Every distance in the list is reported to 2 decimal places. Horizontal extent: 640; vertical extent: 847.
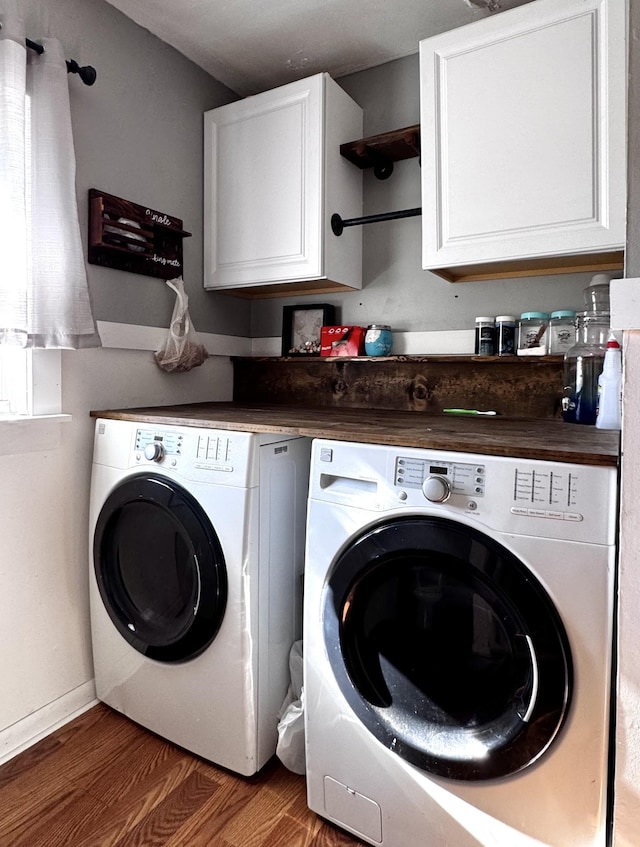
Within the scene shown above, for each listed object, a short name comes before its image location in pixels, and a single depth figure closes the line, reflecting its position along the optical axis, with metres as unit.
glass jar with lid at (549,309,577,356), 1.69
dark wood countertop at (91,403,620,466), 1.05
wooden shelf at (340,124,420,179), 1.85
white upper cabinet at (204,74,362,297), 1.90
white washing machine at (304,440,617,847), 1.00
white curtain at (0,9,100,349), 1.44
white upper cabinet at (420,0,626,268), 1.43
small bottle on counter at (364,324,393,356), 2.02
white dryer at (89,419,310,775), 1.42
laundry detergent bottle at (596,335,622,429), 1.34
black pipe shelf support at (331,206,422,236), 1.85
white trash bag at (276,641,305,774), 1.45
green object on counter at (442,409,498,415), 1.78
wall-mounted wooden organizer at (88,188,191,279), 1.75
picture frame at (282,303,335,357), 2.21
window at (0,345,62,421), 1.61
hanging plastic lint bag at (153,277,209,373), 2.03
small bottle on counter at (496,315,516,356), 1.80
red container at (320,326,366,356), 2.06
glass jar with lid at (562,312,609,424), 1.50
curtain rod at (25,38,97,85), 1.63
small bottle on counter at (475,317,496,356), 1.82
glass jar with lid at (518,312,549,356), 1.75
